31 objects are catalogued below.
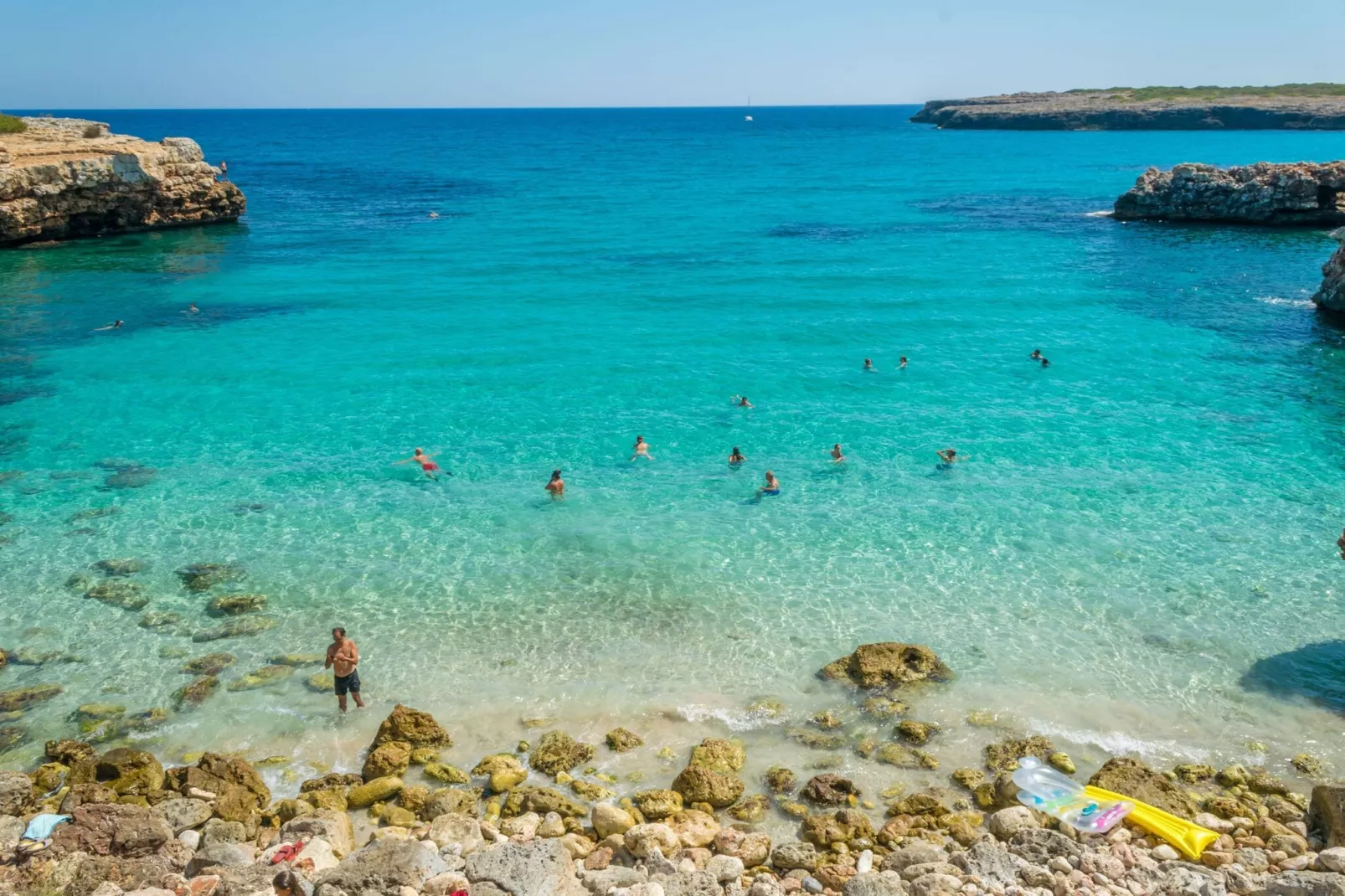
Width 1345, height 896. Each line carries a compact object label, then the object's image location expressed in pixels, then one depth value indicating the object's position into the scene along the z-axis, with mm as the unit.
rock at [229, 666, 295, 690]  15344
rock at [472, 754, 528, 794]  12977
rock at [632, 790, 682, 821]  12227
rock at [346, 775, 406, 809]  12664
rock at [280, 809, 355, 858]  11544
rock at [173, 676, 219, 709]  14914
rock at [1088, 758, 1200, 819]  11961
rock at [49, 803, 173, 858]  11070
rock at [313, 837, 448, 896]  10047
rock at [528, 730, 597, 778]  13391
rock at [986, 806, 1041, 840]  11578
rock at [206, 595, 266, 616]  17469
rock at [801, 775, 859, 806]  12555
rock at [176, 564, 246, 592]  18312
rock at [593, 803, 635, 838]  11836
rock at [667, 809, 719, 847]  11680
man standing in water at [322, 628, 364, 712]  14375
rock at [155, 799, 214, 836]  11852
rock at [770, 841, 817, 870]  11133
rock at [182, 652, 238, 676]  15672
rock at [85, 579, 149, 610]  17609
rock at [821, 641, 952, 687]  15203
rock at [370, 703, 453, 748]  13836
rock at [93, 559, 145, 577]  18703
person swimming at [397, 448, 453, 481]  23578
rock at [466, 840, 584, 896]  10328
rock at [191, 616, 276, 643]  16672
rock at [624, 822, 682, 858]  11293
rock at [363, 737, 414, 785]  13148
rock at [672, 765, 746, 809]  12531
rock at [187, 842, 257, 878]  11000
